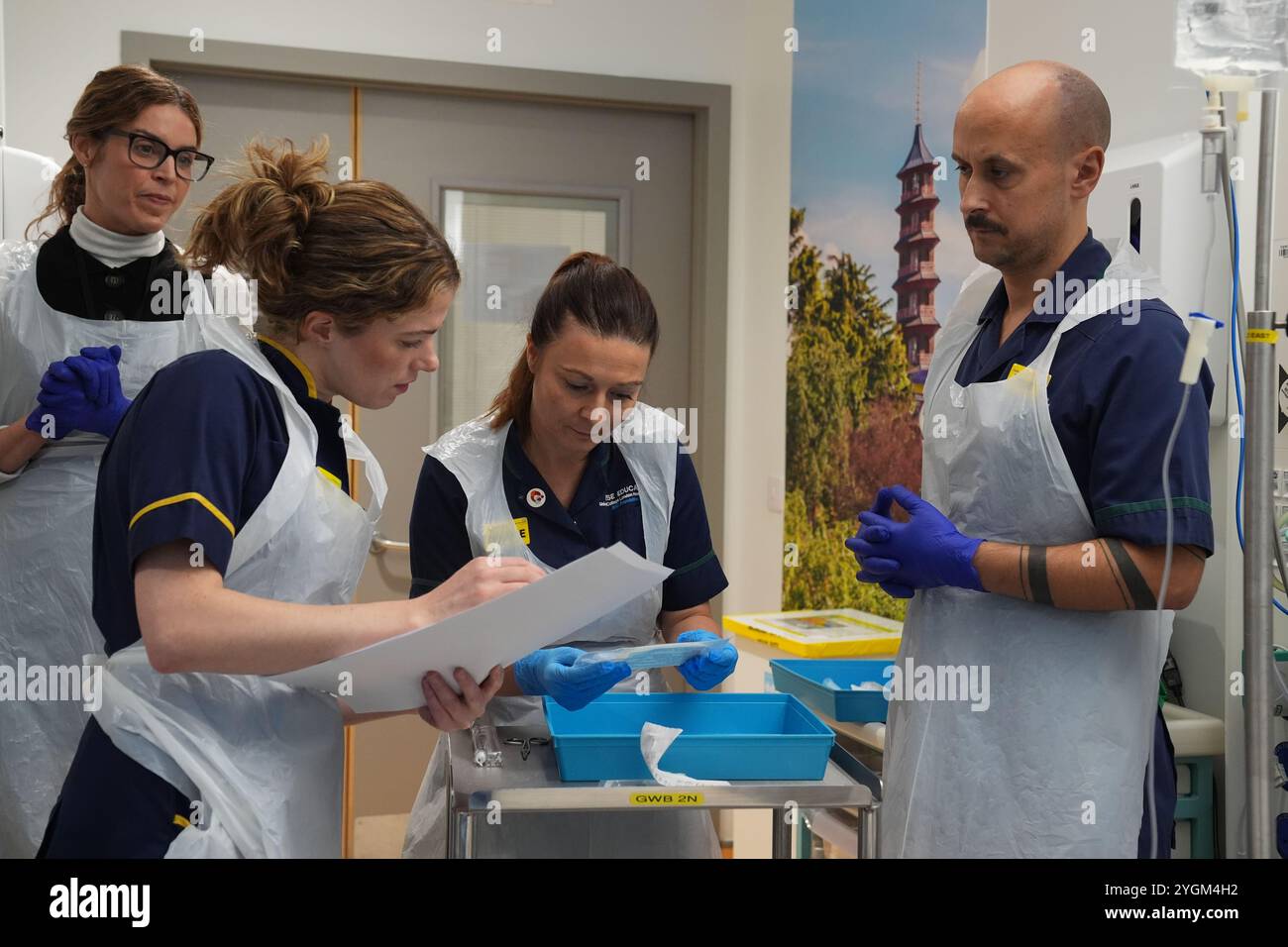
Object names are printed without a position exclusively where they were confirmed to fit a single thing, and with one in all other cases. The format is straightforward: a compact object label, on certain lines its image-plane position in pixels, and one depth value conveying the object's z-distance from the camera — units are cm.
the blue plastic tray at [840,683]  186
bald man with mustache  137
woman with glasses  196
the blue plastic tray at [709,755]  140
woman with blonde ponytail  105
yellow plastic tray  227
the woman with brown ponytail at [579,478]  177
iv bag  137
